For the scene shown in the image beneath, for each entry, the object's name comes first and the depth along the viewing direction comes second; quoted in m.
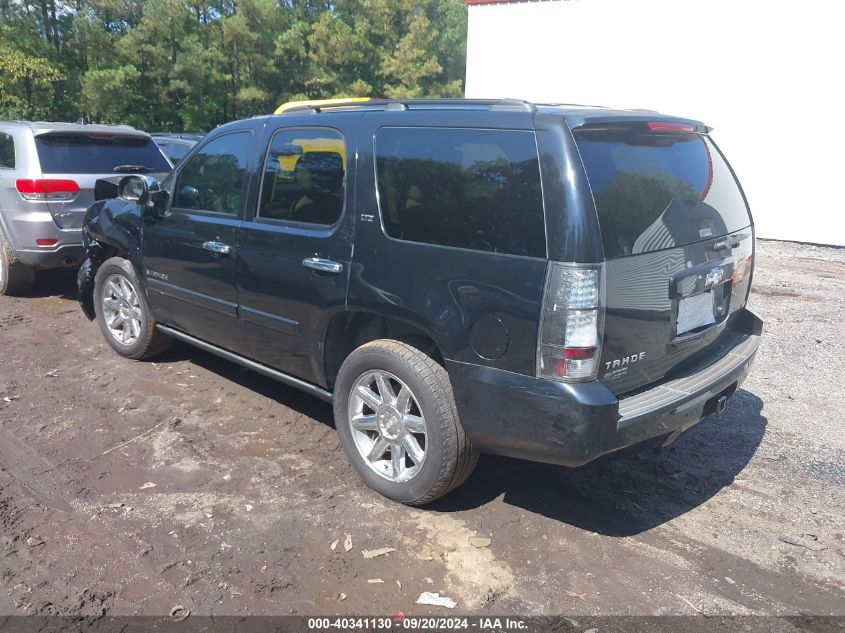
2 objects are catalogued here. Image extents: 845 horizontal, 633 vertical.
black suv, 2.98
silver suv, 6.96
